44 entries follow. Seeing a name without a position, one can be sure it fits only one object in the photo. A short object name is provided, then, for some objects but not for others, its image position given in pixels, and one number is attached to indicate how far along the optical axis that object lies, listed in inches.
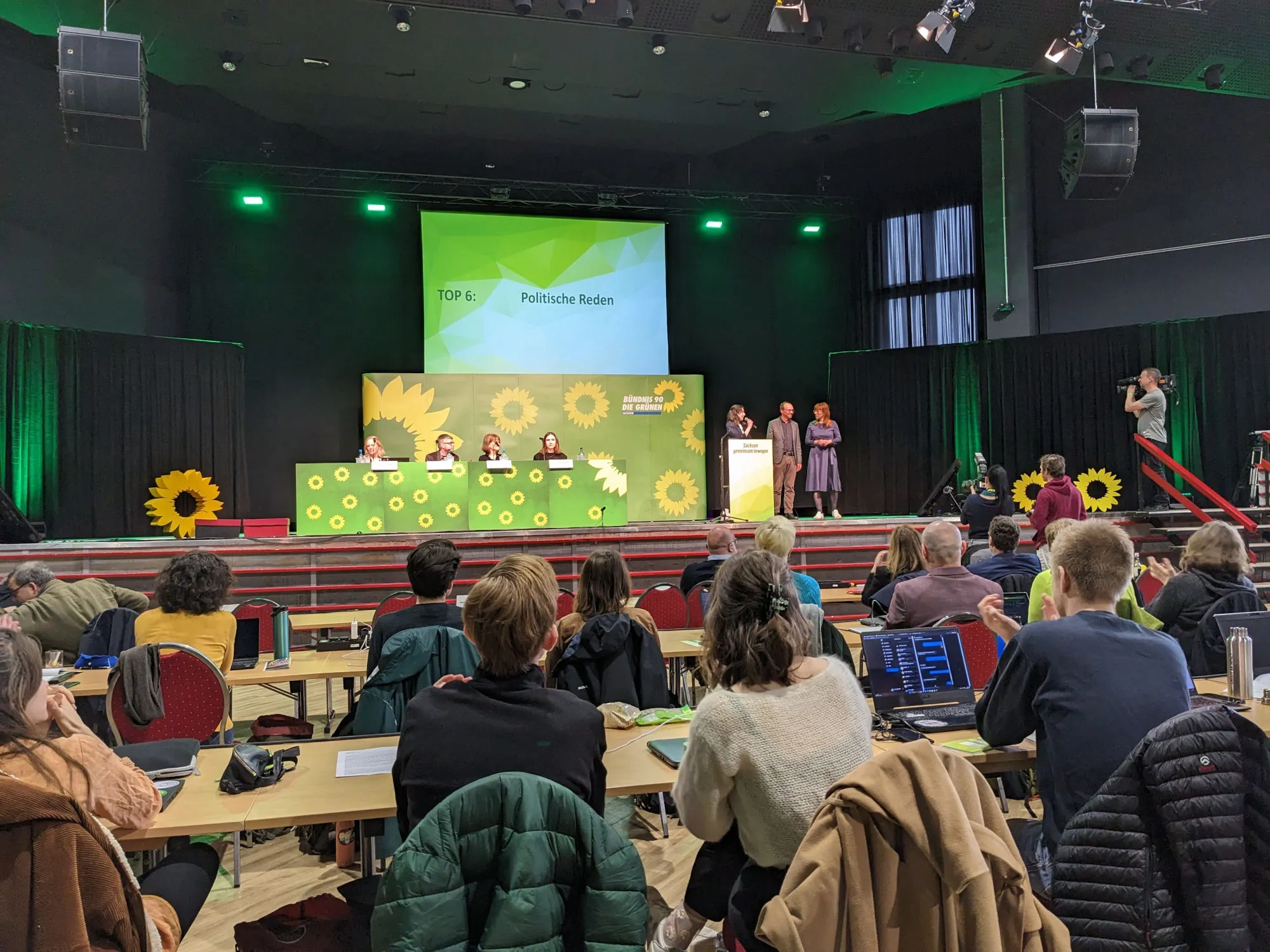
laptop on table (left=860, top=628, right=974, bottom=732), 108.0
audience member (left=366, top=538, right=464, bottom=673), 121.6
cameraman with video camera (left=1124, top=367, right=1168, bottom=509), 359.6
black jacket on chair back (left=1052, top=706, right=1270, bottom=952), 62.5
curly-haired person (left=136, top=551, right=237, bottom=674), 140.3
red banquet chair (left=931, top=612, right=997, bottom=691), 138.6
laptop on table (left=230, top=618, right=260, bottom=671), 165.2
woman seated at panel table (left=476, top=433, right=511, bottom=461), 389.4
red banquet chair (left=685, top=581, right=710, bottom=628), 207.2
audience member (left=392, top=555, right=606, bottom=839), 67.7
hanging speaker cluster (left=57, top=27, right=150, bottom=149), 239.6
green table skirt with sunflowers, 319.6
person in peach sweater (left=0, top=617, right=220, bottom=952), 64.1
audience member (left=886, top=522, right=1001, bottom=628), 142.7
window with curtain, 476.1
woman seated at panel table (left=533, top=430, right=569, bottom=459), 390.6
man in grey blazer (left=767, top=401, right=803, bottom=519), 450.0
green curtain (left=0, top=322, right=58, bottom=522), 348.8
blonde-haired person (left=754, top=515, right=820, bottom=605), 170.9
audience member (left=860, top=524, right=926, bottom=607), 187.0
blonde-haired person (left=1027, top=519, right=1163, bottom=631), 120.9
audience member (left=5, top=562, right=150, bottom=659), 165.8
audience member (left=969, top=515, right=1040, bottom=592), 175.2
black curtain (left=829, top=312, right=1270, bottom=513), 407.8
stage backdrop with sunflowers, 438.3
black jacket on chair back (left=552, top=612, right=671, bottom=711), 124.3
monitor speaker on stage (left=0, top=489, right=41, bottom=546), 309.6
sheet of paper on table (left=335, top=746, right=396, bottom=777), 91.4
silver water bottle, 110.7
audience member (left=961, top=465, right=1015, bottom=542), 318.3
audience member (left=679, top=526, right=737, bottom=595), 195.9
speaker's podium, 409.1
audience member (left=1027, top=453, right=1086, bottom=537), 287.7
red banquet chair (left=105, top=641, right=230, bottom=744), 122.3
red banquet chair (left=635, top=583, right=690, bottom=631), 208.8
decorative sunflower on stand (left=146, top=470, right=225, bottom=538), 391.9
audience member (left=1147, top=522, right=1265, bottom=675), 130.5
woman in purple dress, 454.3
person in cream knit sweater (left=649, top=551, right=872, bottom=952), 65.5
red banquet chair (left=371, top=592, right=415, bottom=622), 192.2
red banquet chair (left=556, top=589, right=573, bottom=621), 208.7
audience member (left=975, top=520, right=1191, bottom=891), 77.2
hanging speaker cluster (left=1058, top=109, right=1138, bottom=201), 294.5
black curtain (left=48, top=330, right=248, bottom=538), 370.9
